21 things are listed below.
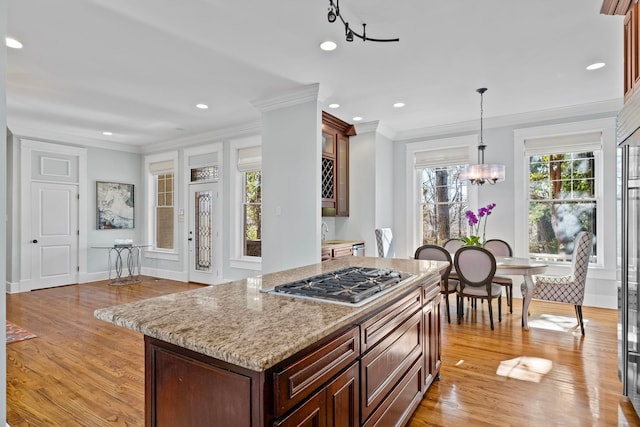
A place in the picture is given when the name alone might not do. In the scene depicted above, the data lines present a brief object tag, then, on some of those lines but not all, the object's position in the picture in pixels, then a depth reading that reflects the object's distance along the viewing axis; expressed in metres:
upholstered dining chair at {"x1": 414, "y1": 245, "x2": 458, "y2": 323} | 4.09
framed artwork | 6.91
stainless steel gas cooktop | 1.63
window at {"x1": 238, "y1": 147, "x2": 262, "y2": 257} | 5.95
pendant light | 4.36
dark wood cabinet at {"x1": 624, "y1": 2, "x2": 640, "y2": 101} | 2.05
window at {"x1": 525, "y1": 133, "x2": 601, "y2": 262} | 4.85
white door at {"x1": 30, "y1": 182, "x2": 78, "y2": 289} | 6.04
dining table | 3.79
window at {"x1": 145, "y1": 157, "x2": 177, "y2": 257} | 7.11
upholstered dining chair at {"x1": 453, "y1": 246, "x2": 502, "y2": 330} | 3.80
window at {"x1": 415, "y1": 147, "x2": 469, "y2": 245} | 5.78
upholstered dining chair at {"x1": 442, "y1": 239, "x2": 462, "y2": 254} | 5.03
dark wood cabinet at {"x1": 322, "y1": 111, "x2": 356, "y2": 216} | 5.07
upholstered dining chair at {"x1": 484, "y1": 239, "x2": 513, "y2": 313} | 4.42
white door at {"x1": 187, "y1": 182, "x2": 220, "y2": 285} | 6.38
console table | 6.93
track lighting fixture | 2.42
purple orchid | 4.16
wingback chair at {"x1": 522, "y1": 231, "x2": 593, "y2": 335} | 3.67
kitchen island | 1.09
